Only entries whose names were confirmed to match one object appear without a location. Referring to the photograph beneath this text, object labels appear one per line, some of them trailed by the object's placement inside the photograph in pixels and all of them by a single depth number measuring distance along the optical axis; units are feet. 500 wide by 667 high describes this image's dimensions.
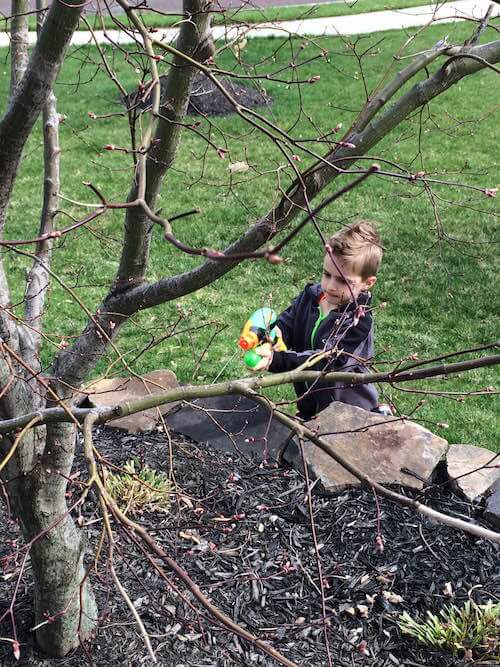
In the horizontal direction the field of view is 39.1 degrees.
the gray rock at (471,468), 10.96
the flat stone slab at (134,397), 12.85
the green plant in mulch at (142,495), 10.69
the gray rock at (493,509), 10.39
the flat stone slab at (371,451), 11.25
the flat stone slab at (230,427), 12.26
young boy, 11.55
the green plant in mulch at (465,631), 8.39
